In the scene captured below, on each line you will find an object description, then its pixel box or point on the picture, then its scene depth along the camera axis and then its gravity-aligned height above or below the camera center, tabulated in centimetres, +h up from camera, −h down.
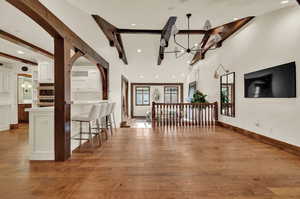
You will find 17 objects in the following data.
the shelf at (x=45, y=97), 514 +6
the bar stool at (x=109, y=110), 376 -33
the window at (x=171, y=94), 1204 +39
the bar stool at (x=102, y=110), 317 -29
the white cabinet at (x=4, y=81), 478 +63
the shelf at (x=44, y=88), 515 +40
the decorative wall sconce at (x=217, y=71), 501 +105
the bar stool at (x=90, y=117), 278 -38
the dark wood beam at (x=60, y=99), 236 -2
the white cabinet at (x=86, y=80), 519 +71
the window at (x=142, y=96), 1205 +21
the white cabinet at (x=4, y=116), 480 -64
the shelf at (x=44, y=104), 512 -21
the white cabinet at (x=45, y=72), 511 +101
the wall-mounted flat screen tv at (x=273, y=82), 264 +36
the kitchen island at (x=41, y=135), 239 -65
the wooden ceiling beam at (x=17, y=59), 438 +141
